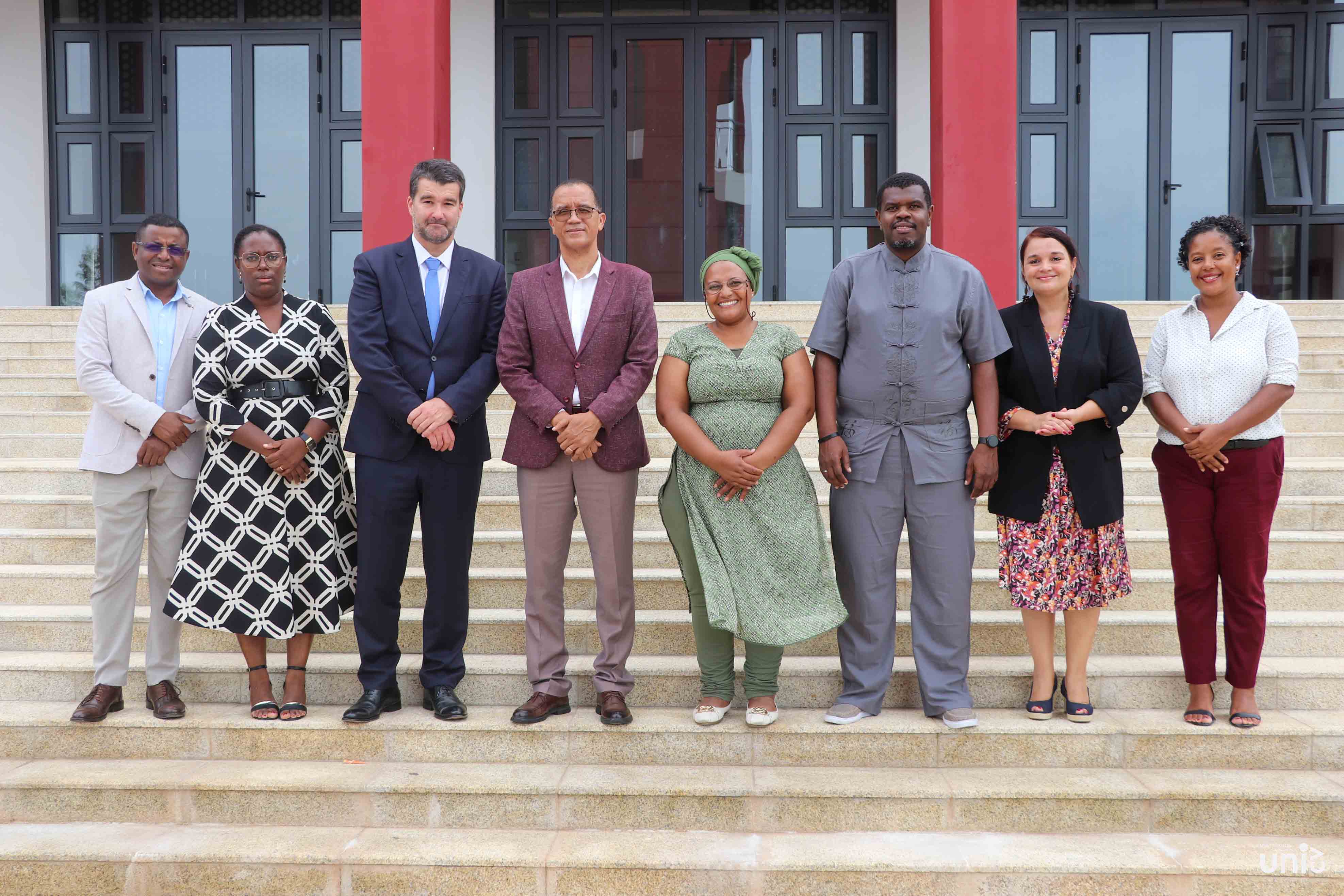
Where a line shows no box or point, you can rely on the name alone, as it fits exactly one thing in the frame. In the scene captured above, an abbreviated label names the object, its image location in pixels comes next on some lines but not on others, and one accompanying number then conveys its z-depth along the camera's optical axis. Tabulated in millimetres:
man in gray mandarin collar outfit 3615
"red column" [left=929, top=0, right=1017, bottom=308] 7164
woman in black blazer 3566
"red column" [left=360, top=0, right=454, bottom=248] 7199
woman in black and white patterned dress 3586
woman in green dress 3537
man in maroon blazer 3607
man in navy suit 3602
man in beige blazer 3633
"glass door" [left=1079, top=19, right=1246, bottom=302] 9523
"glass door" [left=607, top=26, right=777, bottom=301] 9555
